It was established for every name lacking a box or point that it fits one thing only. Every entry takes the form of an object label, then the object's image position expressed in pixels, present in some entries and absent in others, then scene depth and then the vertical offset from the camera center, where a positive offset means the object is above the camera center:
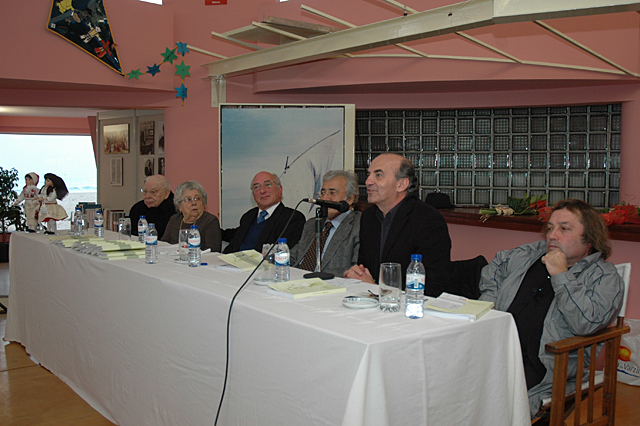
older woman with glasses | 3.89 -0.25
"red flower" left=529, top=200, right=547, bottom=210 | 4.67 -0.16
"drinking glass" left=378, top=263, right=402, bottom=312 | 1.82 -0.35
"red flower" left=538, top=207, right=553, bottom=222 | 4.21 -0.21
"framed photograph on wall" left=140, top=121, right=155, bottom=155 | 7.45 +0.64
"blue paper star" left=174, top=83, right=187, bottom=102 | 6.65 +1.14
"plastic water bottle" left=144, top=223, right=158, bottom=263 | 2.84 -0.33
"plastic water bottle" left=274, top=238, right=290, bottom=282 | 2.28 -0.32
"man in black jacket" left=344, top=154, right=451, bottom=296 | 2.72 -0.22
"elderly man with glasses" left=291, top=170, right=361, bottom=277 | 3.12 -0.30
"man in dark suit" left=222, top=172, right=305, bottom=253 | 3.67 -0.25
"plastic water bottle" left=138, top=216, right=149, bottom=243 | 3.40 -0.28
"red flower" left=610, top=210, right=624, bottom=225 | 3.87 -0.21
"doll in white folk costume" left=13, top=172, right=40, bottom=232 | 4.85 -0.16
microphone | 2.39 -0.09
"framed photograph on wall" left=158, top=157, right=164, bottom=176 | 7.28 +0.25
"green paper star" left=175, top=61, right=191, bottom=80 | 6.55 +1.39
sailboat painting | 5.84 +0.38
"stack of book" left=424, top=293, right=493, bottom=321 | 1.73 -0.41
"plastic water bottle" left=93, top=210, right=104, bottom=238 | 4.00 -0.32
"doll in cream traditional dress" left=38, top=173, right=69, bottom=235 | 4.29 -0.18
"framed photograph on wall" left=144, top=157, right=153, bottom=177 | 7.49 +0.24
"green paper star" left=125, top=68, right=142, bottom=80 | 6.28 +1.28
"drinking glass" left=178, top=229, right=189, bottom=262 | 2.93 -0.34
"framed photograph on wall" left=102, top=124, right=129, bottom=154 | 7.86 +0.67
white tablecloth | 1.52 -0.58
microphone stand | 2.39 -0.32
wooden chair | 1.91 -0.73
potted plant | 8.09 -0.37
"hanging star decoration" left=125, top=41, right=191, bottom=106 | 6.24 +1.39
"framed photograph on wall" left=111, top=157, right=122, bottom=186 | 7.96 +0.19
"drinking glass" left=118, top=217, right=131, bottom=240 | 3.88 -0.32
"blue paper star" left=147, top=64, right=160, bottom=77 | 6.35 +1.35
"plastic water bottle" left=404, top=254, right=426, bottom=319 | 1.74 -0.35
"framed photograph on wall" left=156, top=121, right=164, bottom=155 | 7.29 +0.67
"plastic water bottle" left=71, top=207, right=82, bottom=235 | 4.09 -0.29
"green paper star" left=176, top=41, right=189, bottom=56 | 6.20 +1.58
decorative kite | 6.10 +1.79
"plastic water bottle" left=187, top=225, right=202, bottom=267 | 2.72 -0.31
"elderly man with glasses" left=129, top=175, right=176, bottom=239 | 4.71 -0.16
